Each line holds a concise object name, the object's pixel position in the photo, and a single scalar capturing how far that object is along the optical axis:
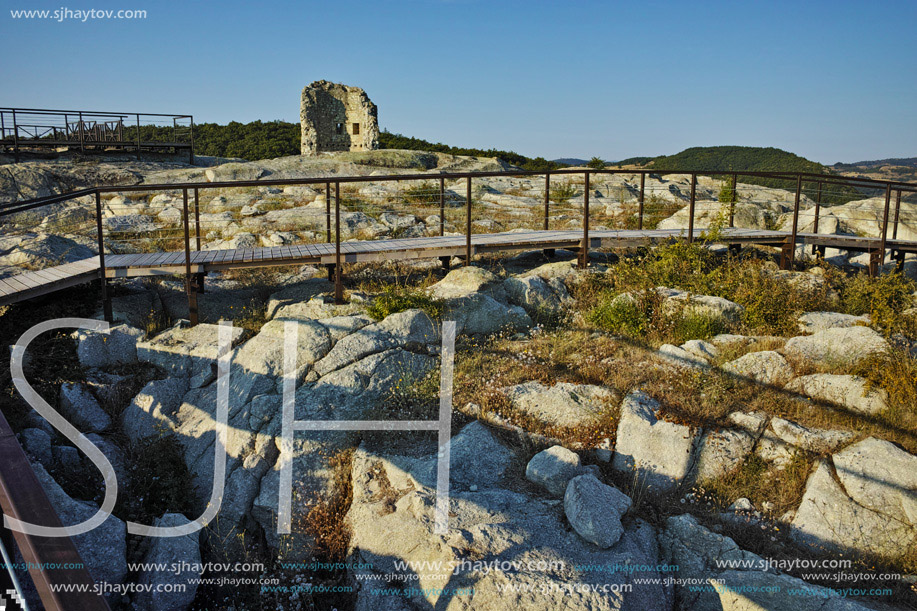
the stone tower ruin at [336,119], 31.08
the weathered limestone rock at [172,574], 4.59
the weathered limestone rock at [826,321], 7.42
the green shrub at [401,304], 7.55
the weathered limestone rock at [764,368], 6.26
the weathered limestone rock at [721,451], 5.24
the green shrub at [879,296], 7.89
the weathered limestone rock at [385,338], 6.74
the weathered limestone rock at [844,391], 5.69
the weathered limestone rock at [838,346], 6.42
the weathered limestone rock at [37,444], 5.77
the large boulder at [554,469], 5.08
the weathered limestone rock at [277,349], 6.76
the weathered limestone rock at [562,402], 5.86
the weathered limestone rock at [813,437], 5.27
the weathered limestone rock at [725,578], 4.06
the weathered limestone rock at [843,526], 4.52
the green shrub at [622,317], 7.59
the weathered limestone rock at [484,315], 7.80
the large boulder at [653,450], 5.25
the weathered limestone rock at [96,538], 4.66
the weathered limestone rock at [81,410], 6.66
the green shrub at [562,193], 17.58
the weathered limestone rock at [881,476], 4.70
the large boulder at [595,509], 4.50
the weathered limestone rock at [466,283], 8.42
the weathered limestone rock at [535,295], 8.53
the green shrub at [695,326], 7.30
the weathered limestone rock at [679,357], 6.59
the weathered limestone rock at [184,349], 7.44
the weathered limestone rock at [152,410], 6.66
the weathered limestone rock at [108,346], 7.50
